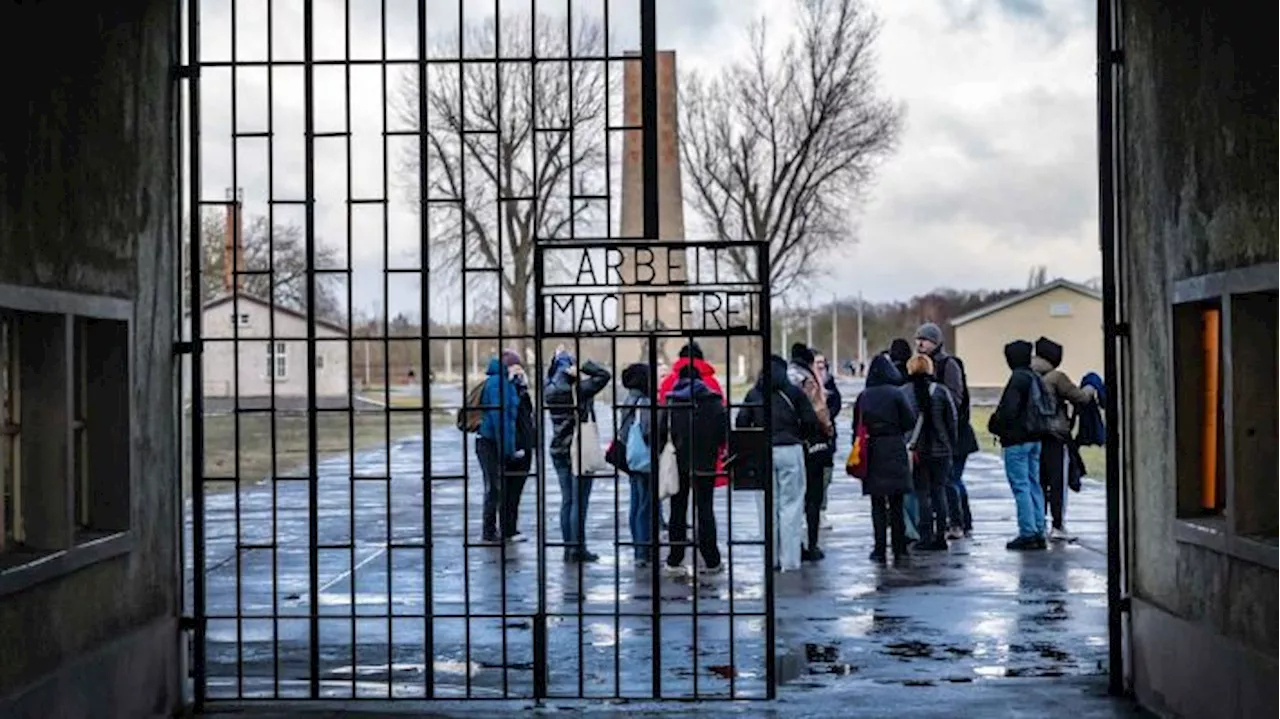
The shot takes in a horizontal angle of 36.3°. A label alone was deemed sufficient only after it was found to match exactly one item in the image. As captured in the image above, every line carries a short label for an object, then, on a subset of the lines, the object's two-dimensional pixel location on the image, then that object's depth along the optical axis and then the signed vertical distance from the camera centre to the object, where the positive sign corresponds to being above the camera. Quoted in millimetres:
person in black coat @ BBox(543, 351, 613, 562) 15812 -53
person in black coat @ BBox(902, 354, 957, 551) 16406 -121
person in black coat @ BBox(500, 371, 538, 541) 17000 -310
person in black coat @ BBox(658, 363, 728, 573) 14281 -203
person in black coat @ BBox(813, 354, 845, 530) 18062 +152
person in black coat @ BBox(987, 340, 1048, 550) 16469 -153
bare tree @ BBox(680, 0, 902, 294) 39938 +5682
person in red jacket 14188 +260
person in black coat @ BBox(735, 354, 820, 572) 15023 -190
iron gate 9805 -659
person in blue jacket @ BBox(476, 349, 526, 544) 16547 -202
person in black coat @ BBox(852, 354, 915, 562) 15727 -202
